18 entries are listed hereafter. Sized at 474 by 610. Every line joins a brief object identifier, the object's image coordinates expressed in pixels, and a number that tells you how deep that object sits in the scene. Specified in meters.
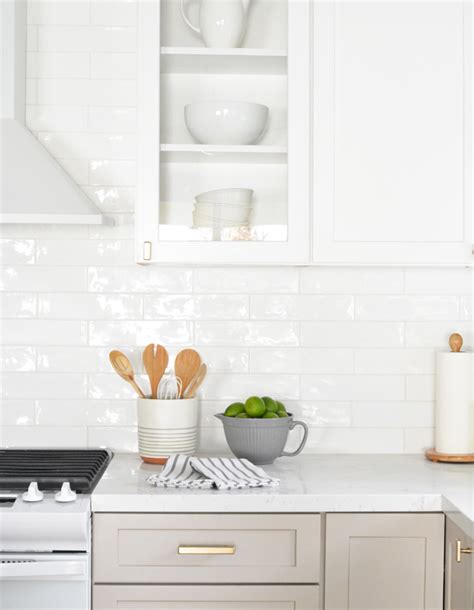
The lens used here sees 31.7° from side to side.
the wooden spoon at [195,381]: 2.53
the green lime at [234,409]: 2.43
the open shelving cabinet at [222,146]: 2.38
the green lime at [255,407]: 2.39
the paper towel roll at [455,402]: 2.51
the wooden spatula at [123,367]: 2.49
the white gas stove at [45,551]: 1.96
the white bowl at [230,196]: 2.41
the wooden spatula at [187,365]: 2.51
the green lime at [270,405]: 2.44
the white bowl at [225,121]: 2.41
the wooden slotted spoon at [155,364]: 2.50
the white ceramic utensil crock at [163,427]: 2.42
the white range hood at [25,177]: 2.39
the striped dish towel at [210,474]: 2.10
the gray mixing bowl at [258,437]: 2.35
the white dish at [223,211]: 2.40
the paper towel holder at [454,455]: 2.51
